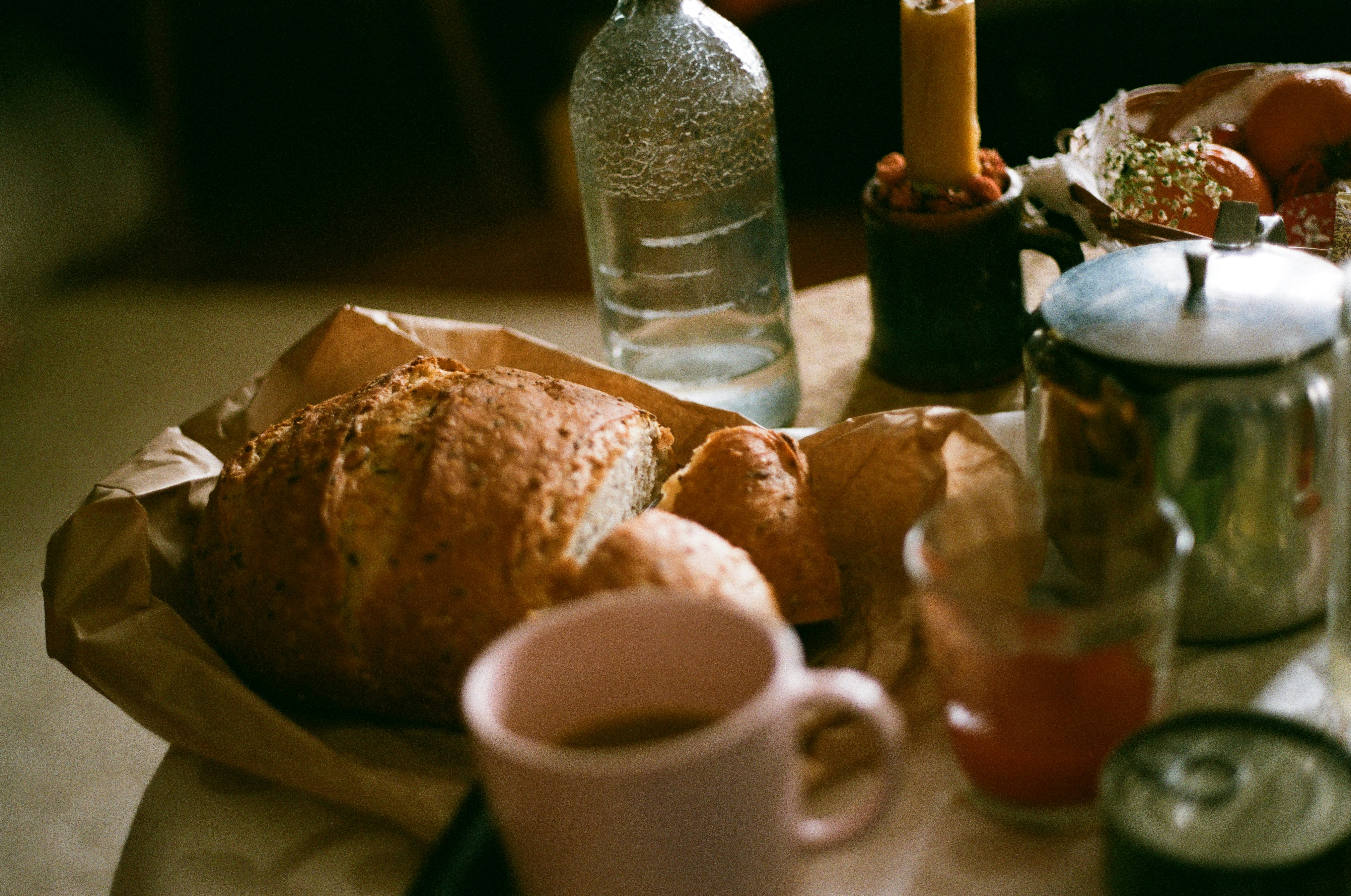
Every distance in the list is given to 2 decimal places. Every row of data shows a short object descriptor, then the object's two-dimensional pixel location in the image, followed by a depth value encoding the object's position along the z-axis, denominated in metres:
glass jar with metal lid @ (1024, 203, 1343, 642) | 0.65
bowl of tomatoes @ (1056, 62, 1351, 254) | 1.07
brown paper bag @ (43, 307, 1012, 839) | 0.74
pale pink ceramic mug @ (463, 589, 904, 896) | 0.48
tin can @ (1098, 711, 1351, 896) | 0.50
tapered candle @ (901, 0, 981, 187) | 1.00
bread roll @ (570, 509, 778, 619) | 0.68
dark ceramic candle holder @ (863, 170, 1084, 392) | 1.03
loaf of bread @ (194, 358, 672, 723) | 0.75
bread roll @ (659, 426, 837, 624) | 0.78
